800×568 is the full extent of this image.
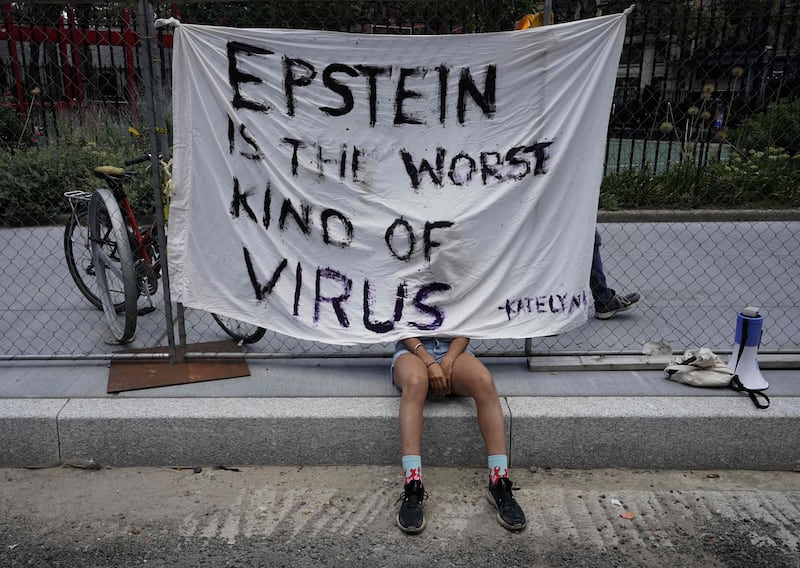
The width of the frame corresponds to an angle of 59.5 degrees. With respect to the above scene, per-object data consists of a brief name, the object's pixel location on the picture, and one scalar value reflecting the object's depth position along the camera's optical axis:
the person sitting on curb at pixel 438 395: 3.16
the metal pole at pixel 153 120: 3.63
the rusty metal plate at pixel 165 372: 3.88
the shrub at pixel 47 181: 8.31
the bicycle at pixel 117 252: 4.37
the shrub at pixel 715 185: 8.53
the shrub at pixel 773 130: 9.08
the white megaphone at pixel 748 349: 3.74
